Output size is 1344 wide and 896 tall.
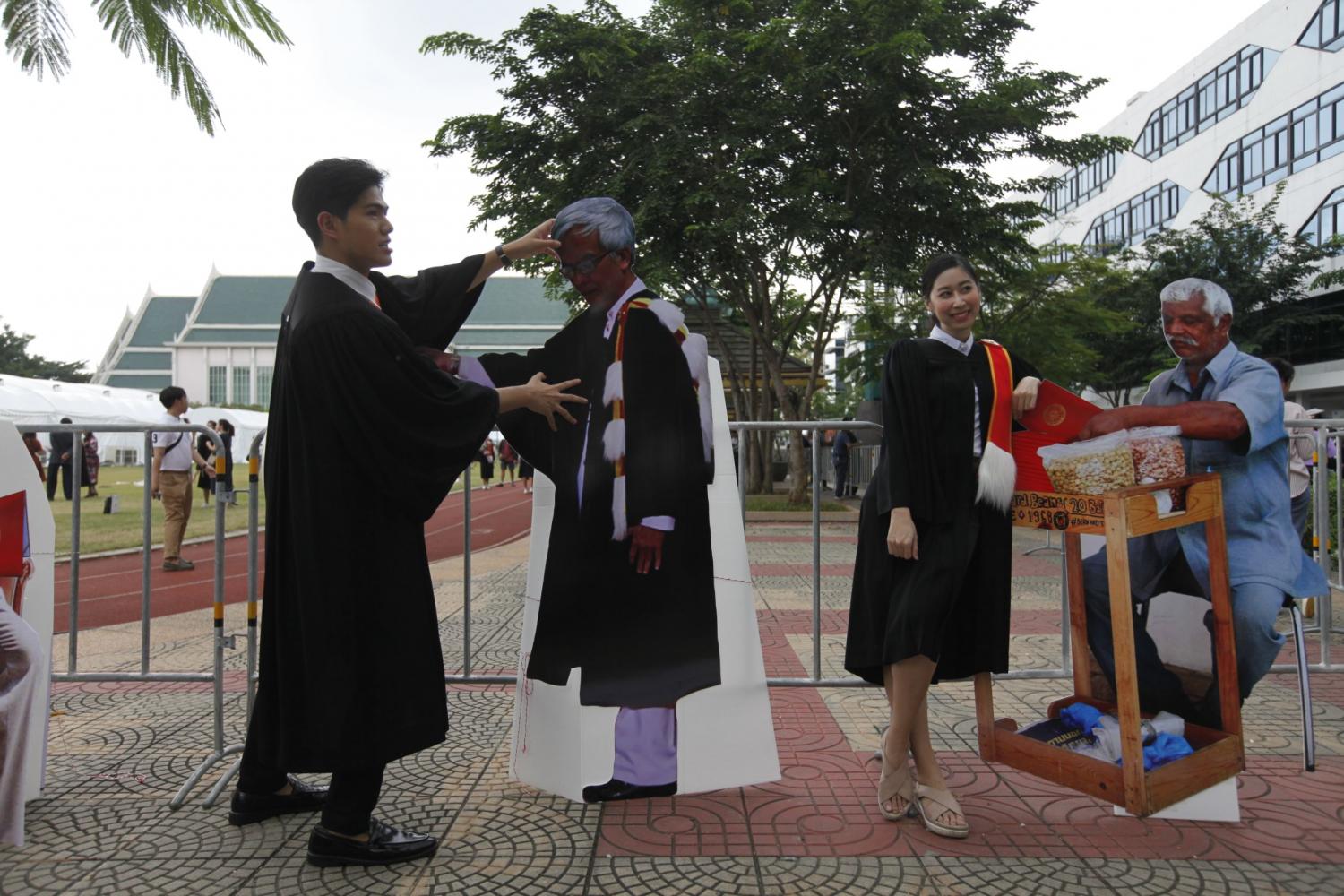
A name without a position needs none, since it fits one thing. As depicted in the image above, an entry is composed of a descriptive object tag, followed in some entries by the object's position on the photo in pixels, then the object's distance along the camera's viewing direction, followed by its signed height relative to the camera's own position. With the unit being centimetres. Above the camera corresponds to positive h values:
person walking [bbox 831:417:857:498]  1756 -6
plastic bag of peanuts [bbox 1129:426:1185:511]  278 -1
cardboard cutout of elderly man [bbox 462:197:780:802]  293 -39
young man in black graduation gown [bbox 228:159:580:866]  251 -16
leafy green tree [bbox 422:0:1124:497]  1206 +480
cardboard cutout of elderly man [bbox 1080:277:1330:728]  286 -13
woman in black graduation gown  277 -25
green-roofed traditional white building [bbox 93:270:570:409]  7706 +1135
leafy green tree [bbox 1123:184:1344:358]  2366 +491
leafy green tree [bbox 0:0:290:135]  477 +244
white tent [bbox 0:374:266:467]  2714 +219
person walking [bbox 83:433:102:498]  1622 -1
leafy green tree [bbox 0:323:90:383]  6188 +777
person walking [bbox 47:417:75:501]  1506 +24
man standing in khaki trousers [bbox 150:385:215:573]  838 -10
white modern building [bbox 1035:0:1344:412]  2594 +1089
